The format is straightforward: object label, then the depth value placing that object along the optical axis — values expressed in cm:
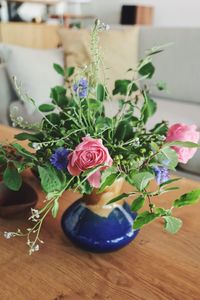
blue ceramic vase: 63
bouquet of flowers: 51
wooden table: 57
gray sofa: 198
